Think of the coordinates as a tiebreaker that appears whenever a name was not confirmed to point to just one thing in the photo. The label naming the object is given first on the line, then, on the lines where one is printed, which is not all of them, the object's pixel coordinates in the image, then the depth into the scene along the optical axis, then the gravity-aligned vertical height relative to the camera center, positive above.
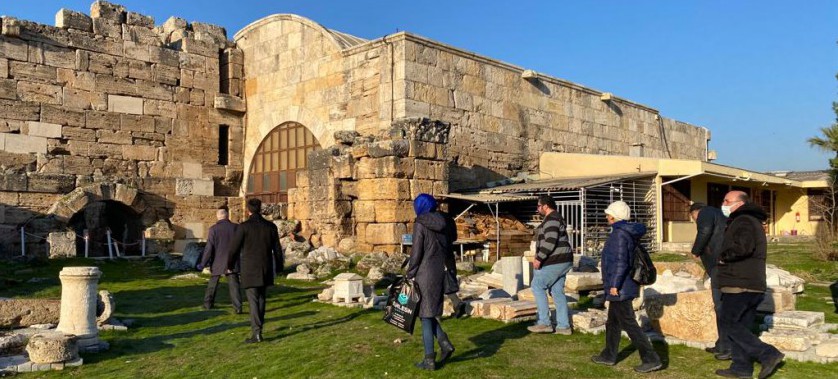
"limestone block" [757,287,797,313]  7.97 -1.11
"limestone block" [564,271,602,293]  9.92 -1.08
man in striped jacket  7.03 -0.55
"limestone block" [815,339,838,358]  5.90 -1.26
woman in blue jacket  5.69 -0.66
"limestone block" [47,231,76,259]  14.54 -0.70
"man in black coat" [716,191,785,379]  5.38 -0.65
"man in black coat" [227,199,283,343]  7.13 -0.53
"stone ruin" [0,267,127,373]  6.12 -1.23
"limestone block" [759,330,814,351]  6.11 -1.23
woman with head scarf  5.80 -0.54
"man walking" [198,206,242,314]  8.94 -0.66
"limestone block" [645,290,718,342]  6.66 -1.10
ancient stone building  15.41 +2.50
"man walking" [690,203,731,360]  6.74 -0.25
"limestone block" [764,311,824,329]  6.90 -1.17
